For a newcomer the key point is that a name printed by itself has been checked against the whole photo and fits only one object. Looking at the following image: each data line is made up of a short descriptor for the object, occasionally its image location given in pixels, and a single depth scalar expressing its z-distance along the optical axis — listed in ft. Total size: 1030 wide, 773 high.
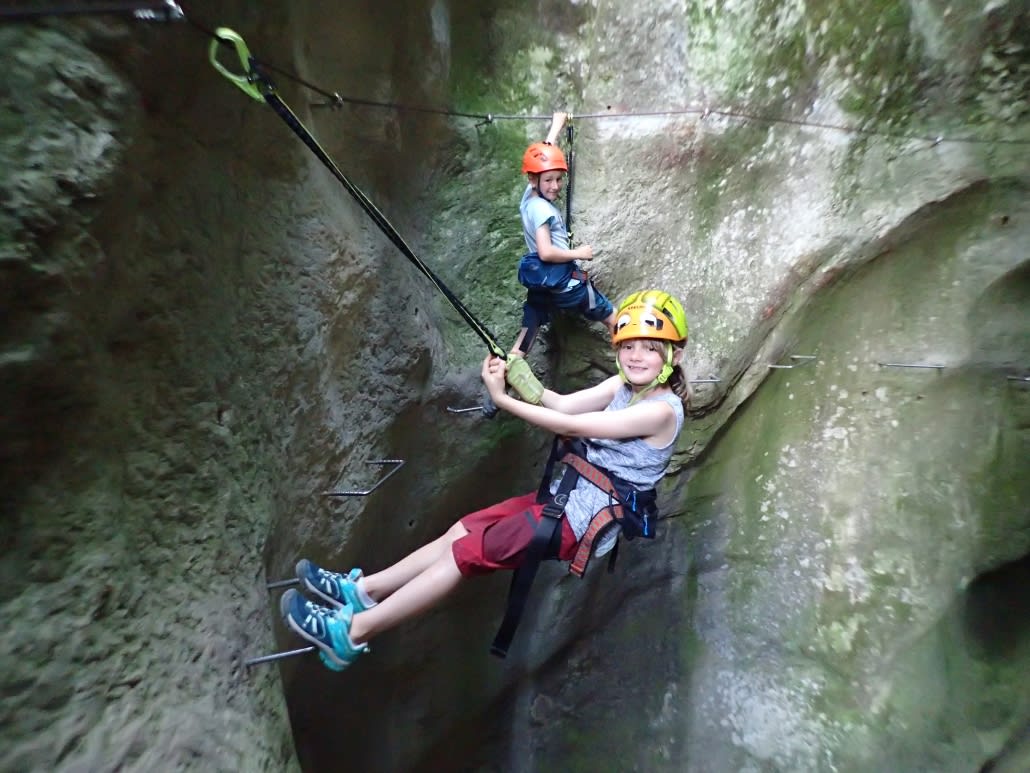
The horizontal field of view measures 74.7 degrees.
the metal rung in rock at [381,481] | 8.60
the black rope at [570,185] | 11.68
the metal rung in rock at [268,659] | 6.42
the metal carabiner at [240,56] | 4.97
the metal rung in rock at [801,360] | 11.64
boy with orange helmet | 10.16
